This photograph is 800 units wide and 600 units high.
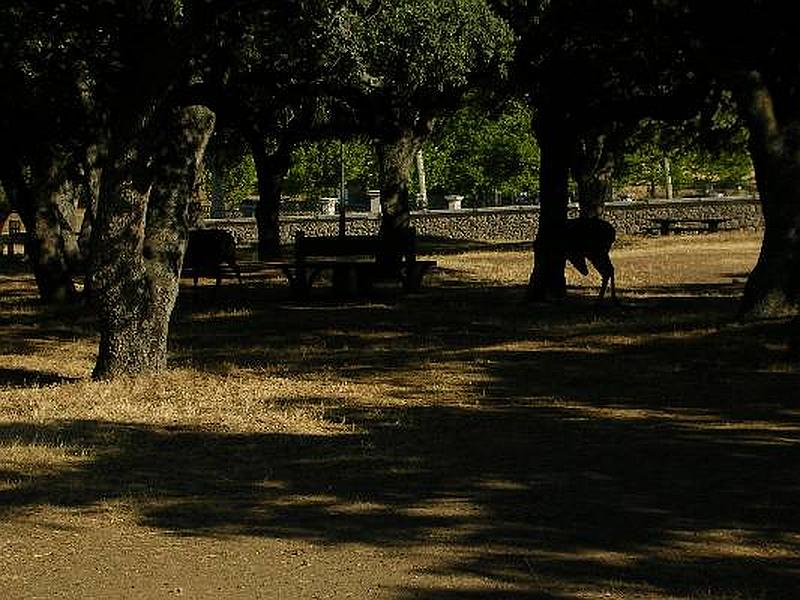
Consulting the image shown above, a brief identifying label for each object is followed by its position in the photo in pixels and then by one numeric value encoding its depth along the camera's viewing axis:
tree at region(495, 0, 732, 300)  18.78
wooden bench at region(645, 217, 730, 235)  49.88
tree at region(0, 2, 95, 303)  19.16
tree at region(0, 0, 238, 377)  12.56
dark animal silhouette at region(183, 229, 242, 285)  22.72
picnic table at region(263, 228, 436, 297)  23.11
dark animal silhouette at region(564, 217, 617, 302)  20.55
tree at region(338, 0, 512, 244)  23.27
